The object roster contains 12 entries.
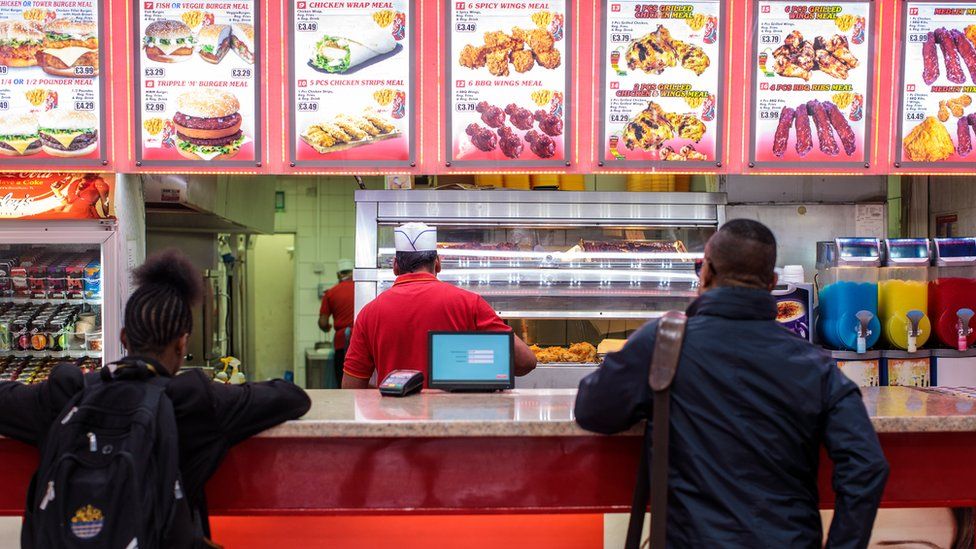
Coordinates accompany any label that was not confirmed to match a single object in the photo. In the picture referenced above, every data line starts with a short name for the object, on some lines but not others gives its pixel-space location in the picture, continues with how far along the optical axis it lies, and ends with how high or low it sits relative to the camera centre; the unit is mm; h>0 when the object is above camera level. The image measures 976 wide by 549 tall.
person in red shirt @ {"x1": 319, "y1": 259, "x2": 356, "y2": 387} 7168 -758
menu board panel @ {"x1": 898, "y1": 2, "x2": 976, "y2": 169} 3670 +674
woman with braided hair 1776 -378
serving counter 2182 -667
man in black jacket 1742 -443
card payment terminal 2539 -506
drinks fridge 3643 -238
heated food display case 4289 -140
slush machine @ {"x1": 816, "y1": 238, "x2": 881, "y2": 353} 4008 -354
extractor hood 4688 +188
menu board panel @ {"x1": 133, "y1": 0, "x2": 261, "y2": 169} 3508 +652
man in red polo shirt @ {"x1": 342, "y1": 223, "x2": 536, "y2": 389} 3117 -376
